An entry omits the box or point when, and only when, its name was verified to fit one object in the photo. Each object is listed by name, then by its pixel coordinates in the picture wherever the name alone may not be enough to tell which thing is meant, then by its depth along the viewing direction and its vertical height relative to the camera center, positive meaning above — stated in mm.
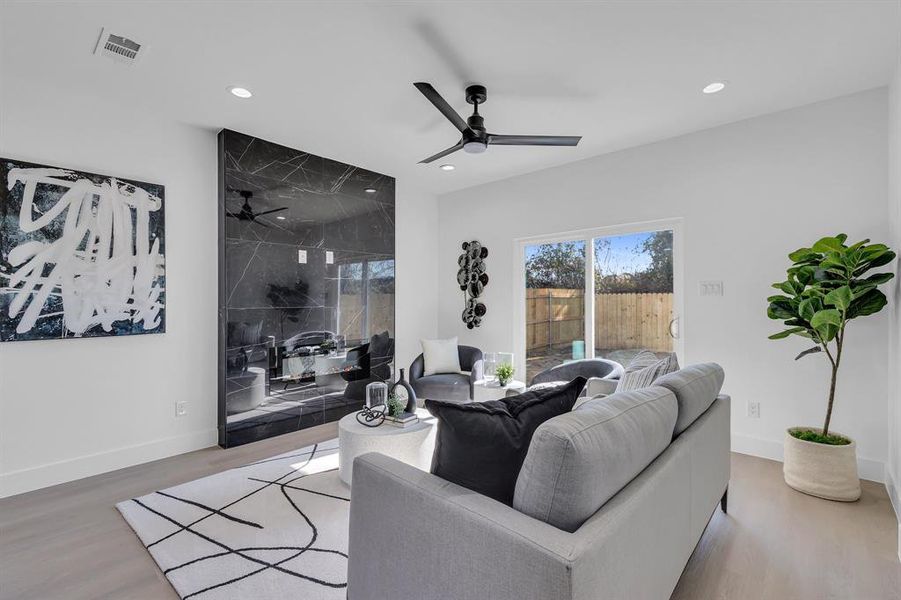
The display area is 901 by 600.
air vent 2299 +1459
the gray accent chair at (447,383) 4184 -830
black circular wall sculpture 5164 +271
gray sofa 946 -569
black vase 2811 -606
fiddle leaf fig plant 2457 +45
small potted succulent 4082 -708
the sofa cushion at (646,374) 2357 -435
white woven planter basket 2506 -1057
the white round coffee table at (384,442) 2527 -859
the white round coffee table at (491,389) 3967 -849
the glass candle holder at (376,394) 2951 -655
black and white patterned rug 1782 -1180
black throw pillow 1227 -421
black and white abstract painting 2654 +347
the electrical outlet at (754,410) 3270 -873
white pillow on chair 4582 -612
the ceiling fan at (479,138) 2783 +1114
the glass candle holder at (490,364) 4426 -669
